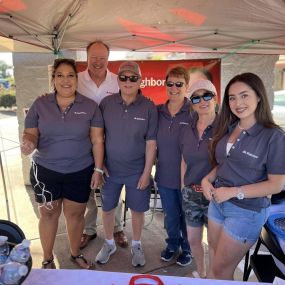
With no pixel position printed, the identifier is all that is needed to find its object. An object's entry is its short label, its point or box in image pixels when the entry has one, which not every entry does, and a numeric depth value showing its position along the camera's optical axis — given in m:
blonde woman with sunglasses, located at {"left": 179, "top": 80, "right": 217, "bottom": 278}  2.09
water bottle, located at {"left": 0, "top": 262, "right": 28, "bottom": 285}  0.97
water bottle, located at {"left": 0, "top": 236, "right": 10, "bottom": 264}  1.07
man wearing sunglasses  2.39
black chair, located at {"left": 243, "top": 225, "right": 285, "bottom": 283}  1.71
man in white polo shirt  2.71
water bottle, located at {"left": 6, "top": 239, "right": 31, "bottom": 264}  1.03
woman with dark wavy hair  1.60
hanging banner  4.50
